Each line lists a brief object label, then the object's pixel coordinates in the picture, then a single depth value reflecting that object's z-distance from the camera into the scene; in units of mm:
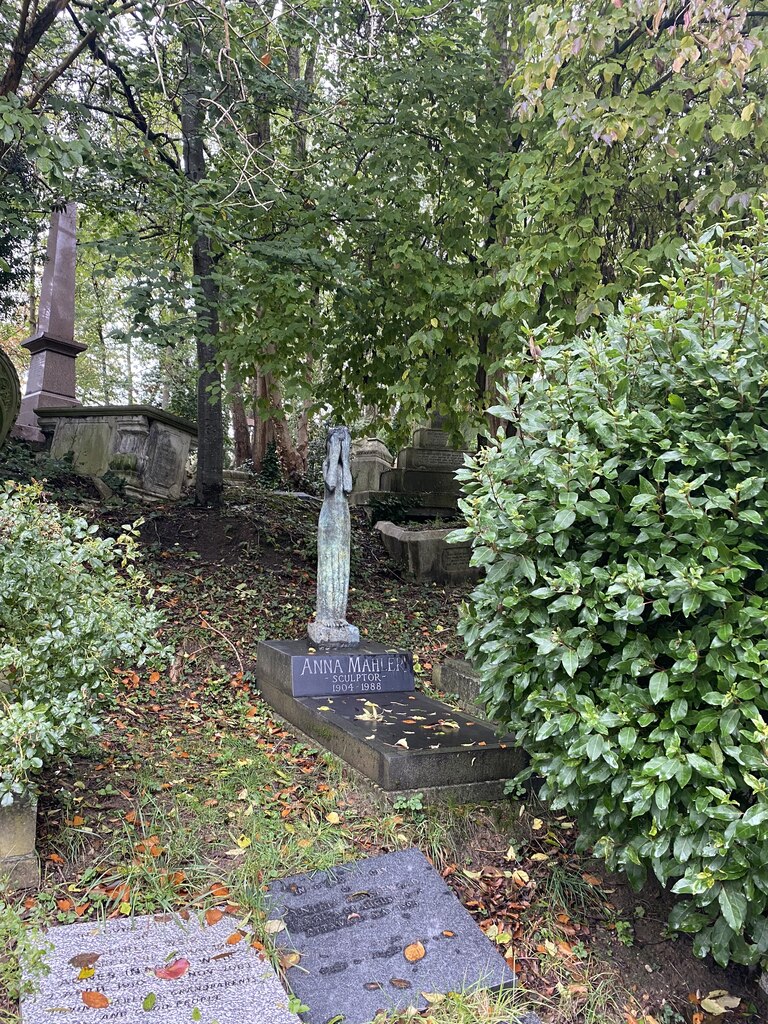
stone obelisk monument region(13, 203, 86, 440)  11617
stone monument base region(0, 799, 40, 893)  3148
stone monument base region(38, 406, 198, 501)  9883
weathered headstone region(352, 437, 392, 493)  13969
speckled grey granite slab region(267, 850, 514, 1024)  2775
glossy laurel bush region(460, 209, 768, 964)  2680
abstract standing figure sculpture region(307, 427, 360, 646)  5805
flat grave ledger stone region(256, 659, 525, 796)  4035
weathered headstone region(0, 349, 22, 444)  9370
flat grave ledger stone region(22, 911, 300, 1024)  2465
